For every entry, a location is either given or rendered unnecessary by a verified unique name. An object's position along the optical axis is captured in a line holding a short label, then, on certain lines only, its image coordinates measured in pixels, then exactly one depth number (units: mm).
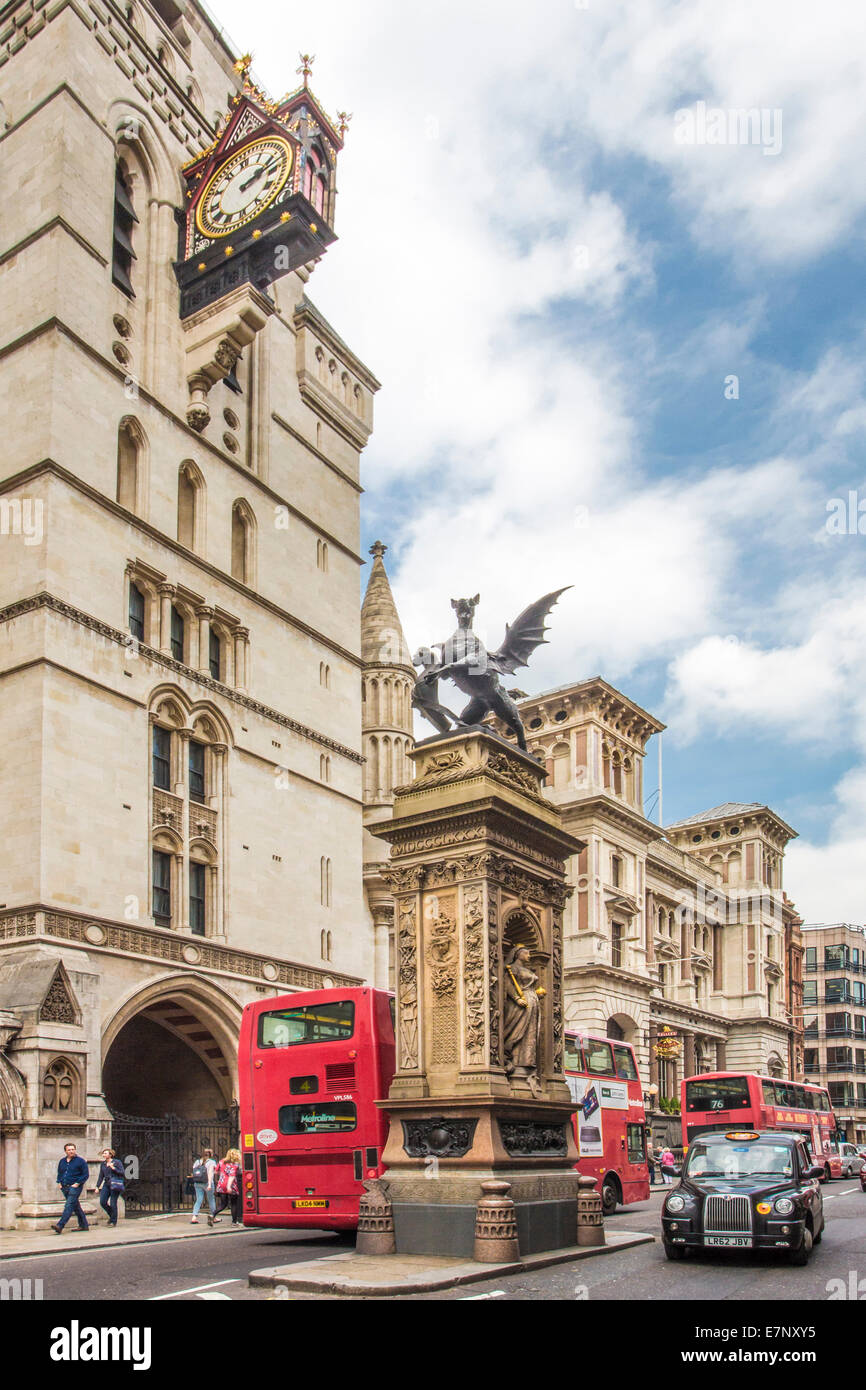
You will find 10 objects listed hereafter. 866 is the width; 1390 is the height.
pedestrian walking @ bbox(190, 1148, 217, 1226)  25797
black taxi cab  15172
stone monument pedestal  15062
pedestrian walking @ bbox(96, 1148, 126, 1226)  25016
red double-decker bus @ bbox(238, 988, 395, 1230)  19203
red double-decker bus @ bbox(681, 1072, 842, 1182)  37812
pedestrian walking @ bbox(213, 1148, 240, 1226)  26516
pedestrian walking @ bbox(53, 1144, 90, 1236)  22391
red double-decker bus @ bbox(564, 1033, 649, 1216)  25938
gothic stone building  28531
